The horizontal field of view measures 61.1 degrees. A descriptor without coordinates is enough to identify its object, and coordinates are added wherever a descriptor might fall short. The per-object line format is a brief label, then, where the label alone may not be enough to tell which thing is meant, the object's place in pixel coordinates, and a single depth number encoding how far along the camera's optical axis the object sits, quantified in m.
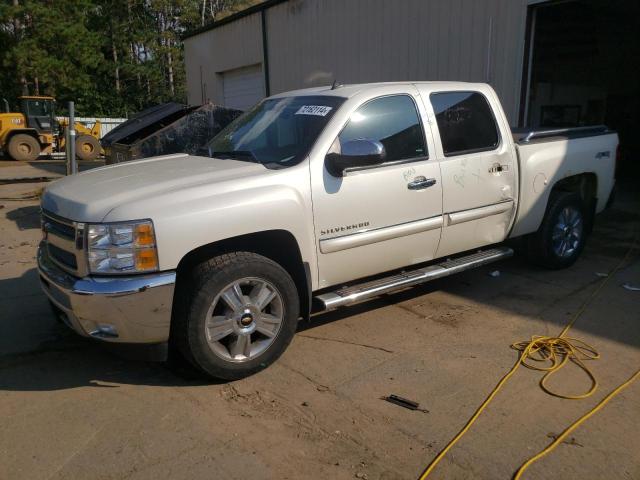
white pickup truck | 3.25
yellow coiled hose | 3.11
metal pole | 8.25
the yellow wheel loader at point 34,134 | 22.23
